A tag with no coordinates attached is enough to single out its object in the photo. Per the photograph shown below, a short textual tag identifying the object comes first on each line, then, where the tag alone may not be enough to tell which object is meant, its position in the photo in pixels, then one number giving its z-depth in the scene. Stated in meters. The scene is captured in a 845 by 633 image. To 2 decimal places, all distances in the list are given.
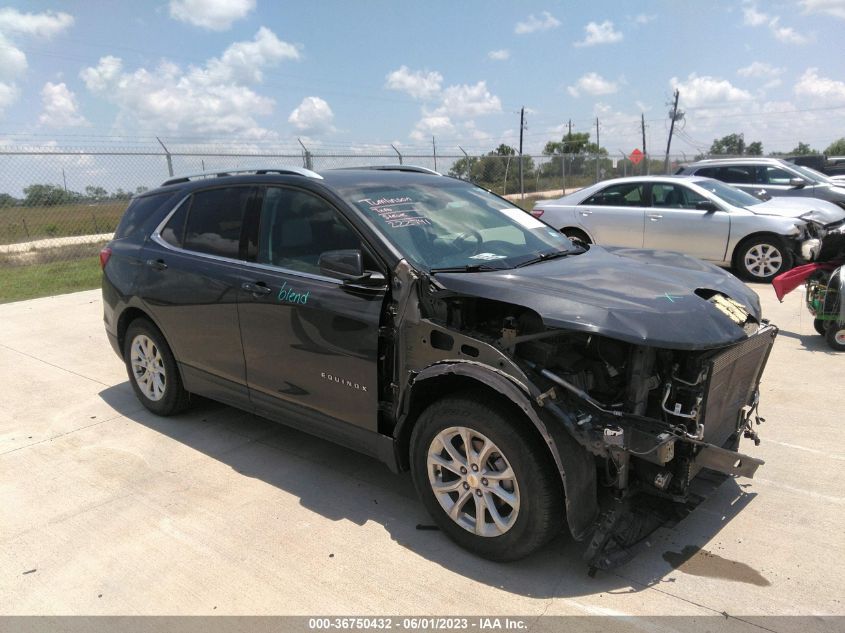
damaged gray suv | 2.78
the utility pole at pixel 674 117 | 56.03
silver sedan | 9.33
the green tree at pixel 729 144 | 63.25
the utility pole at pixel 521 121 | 58.28
